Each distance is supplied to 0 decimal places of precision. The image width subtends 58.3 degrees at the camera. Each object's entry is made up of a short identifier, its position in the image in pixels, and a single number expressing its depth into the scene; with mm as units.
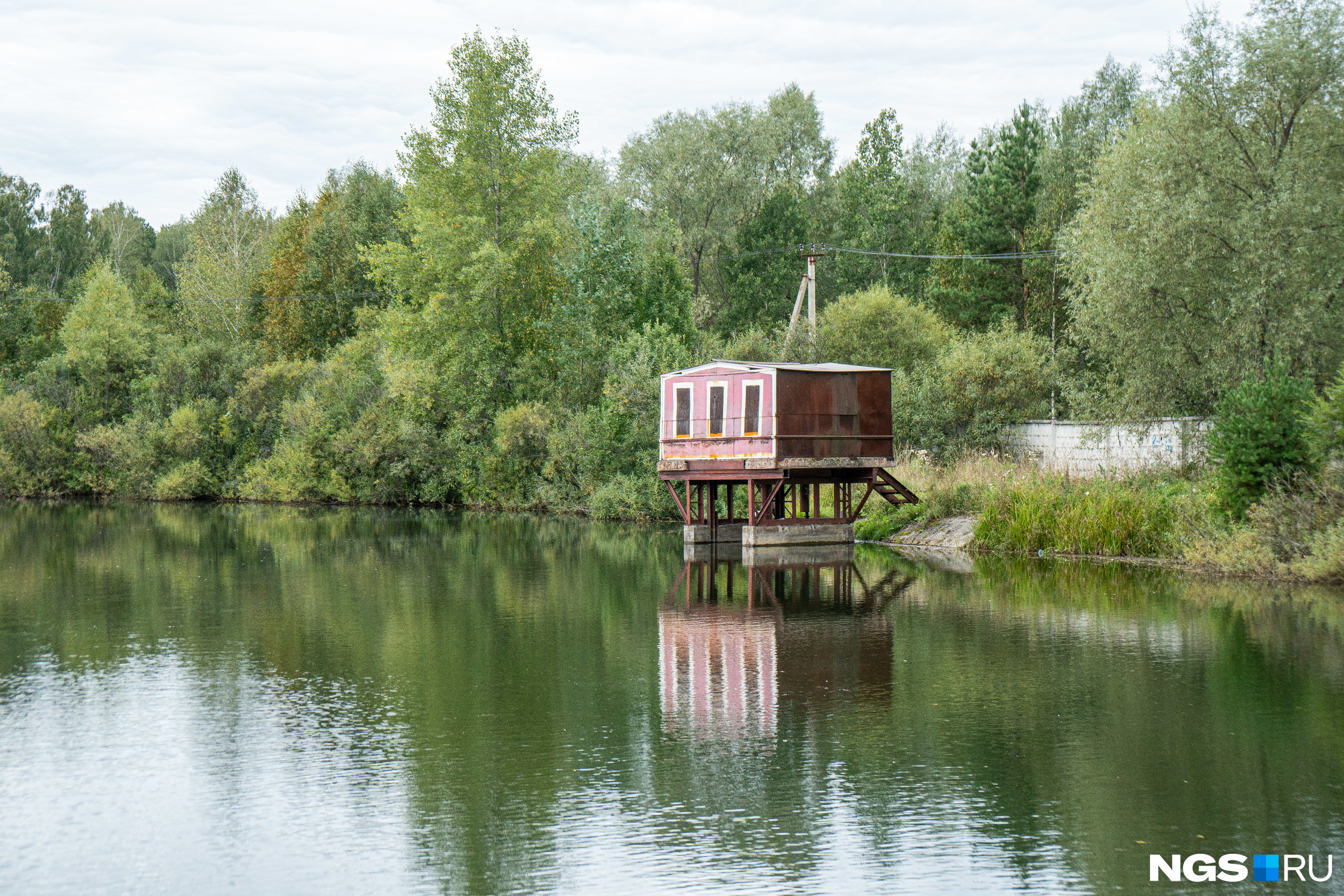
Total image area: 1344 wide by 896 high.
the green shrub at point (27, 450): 64750
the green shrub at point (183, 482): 62406
